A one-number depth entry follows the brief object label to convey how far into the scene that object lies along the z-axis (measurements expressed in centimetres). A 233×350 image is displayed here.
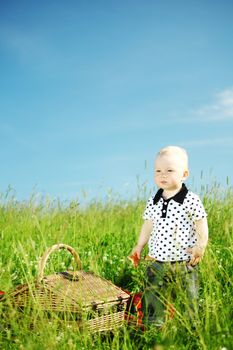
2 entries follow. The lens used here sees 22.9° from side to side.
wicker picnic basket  427
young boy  476
